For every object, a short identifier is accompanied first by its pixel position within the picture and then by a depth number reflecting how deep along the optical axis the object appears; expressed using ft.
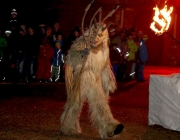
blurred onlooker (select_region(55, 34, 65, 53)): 53.01
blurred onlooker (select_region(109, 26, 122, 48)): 56.54
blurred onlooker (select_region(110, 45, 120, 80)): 55.88
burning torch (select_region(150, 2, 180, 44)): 33.51
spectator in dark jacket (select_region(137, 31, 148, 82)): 57.36
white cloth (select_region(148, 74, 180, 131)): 28.94
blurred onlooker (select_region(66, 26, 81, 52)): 54.24
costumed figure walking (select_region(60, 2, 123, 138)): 24.95
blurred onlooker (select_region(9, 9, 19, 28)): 52.01
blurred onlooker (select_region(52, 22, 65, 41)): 53.57
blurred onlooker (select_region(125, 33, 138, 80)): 57.67
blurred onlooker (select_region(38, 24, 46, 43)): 52.45
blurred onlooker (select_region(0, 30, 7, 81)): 51.16
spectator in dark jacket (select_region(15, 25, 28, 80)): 51.55
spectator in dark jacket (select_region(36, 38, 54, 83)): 52.21
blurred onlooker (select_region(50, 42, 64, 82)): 52.80
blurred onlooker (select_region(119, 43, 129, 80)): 57.47
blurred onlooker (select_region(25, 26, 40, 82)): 51.75
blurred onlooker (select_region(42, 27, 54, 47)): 52.37
